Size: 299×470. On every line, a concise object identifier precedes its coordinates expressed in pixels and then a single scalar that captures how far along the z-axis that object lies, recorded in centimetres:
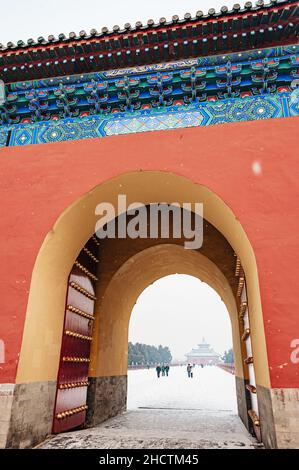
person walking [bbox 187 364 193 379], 2464
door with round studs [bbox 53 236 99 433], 443
